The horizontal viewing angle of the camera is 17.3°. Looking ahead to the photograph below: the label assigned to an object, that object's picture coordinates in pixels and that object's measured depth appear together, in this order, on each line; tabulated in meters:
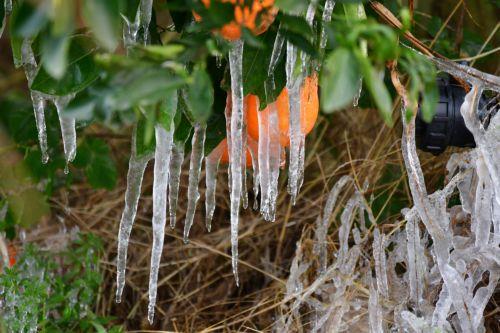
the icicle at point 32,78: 1.26
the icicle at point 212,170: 1.33
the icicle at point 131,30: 1.21
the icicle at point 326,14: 1.20
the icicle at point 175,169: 1.28
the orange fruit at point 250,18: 1.08
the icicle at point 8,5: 1.24
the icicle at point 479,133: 1.29
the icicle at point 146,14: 1.20
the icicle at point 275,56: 1.20
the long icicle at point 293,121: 1.21
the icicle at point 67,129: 1.25
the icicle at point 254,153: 1.32
